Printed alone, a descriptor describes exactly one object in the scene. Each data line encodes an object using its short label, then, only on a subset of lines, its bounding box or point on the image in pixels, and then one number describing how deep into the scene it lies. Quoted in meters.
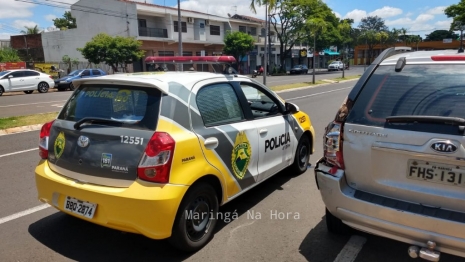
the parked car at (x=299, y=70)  46.50
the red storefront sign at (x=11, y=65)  28.97
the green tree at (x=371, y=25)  78.12
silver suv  2.39
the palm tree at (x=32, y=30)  53.38
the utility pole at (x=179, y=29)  22.45
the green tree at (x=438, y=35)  77.54
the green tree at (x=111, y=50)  30.44
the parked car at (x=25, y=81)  20.14
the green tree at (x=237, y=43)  42.66
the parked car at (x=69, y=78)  23.45
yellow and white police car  2.79
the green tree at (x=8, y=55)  35.18
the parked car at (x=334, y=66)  52.25
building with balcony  36.69
